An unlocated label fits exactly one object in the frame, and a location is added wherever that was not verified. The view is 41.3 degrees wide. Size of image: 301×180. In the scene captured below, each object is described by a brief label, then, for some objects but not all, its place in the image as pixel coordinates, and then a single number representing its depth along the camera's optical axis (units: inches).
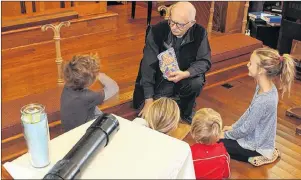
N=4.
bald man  103.9
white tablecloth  55.5
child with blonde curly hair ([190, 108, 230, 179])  77.5
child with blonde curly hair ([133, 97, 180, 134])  78.1
